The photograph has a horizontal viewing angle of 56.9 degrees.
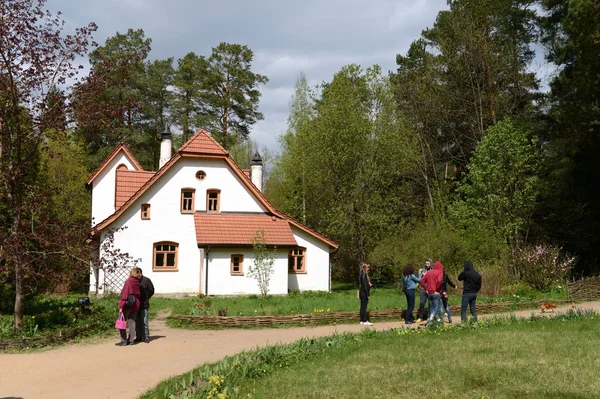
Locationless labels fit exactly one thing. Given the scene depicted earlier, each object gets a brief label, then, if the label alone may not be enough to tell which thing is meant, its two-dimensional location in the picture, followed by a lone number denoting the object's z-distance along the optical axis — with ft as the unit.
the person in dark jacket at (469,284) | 49.11
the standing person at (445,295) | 50.89
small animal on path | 53.62
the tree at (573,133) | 87.04
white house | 87.76
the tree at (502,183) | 95.25
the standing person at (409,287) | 51.72
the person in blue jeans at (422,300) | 52.34
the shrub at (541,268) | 76.48
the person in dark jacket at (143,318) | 44.45
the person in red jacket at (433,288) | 47.69
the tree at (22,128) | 45.37
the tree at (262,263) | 86.84
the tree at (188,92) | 153.17
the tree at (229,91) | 152.25
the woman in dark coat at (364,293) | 51.72
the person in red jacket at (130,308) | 43.10
